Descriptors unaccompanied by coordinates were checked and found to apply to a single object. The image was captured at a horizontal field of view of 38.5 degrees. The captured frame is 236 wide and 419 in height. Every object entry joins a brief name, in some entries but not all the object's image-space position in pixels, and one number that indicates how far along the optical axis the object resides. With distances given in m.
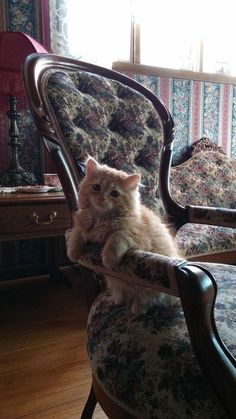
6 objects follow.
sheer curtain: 2.18
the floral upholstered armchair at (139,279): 0.56
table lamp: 1.70
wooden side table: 1.57
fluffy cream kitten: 0.76
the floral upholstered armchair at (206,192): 1.95
